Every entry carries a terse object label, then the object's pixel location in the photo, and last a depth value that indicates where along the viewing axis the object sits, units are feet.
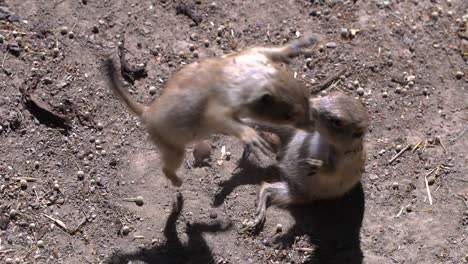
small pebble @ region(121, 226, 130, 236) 20.10
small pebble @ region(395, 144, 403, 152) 22.70
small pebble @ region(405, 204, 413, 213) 21.52
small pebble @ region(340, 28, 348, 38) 24.81
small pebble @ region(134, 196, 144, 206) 20.63
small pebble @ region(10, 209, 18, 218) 19.95
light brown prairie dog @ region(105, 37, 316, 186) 17.31
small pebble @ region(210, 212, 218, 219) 20.68
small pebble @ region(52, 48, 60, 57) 22.85
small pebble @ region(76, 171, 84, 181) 20.83
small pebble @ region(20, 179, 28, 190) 20.47
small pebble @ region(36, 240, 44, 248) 19.63
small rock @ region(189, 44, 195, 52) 23.71
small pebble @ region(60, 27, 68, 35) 23.28
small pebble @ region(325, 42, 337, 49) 24.50
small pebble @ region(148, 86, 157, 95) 22.71
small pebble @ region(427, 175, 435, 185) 22.11
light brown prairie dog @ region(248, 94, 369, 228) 19.27
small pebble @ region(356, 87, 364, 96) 23.62
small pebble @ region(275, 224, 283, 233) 20.84
